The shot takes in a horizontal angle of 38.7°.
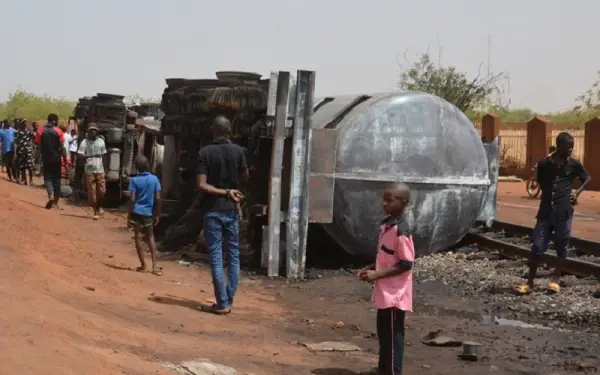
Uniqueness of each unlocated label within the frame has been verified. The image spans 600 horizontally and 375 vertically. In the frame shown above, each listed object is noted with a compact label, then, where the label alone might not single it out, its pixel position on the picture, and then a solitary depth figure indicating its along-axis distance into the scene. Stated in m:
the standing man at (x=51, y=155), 16.23
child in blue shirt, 9.92
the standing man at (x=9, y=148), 25.30
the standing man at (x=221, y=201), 7.86
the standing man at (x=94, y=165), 16.44
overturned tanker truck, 10.61
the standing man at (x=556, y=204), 9.17
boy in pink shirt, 5.66
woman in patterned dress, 24.00
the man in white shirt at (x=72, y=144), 24.41
